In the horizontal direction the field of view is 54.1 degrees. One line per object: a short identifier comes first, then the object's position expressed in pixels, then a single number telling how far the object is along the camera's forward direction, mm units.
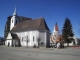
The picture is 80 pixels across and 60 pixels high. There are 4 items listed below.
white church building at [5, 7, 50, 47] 30381
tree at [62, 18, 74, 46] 34357
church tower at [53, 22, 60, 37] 53975
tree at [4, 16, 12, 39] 46060
